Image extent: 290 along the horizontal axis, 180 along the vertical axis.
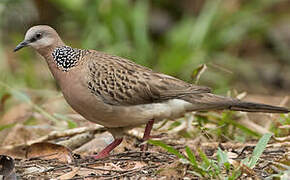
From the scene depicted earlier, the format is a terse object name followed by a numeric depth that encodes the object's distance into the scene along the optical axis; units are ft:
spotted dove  27.86
